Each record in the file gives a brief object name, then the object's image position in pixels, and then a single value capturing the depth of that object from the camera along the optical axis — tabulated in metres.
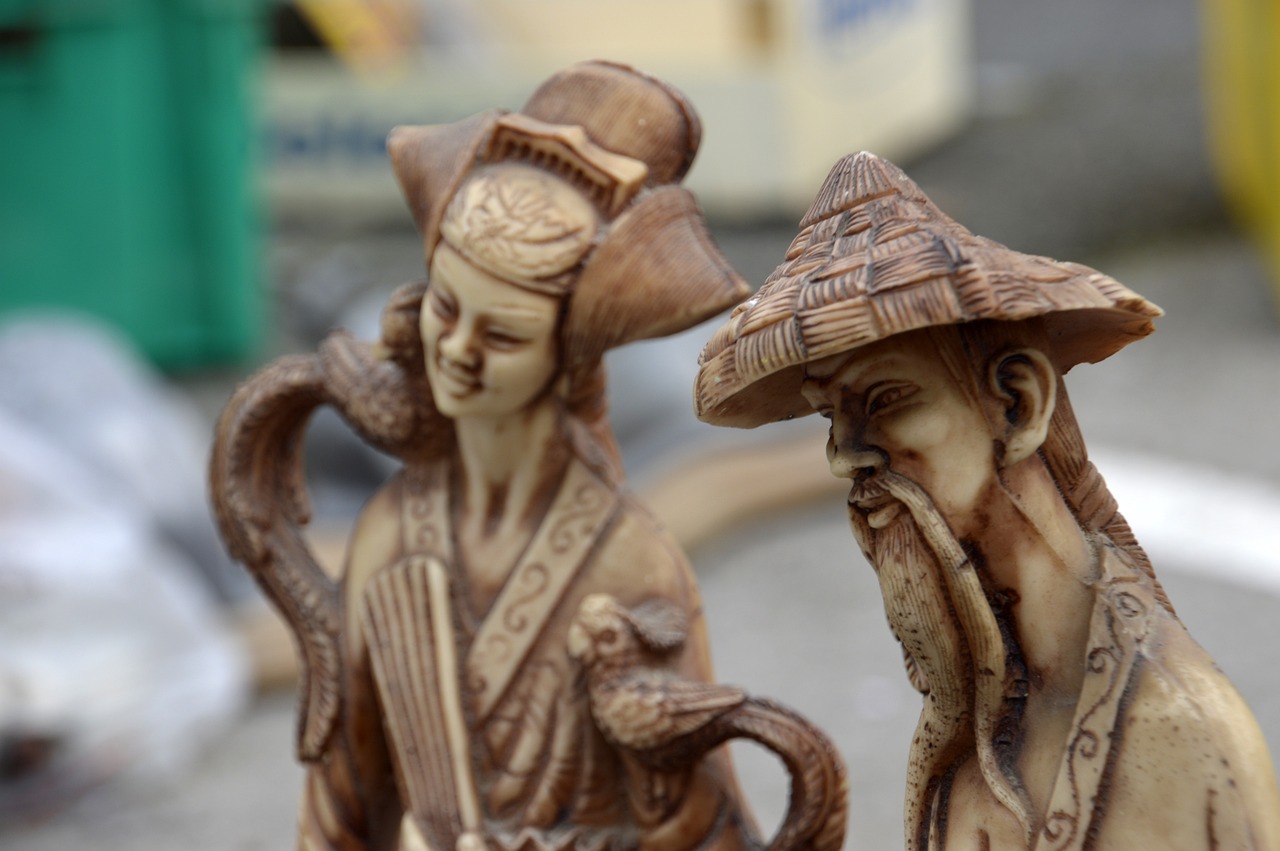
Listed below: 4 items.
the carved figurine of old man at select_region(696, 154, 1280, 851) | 0.90
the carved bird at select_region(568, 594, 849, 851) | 1.19
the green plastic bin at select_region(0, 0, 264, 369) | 4.24
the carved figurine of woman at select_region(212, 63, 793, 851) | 1.21
